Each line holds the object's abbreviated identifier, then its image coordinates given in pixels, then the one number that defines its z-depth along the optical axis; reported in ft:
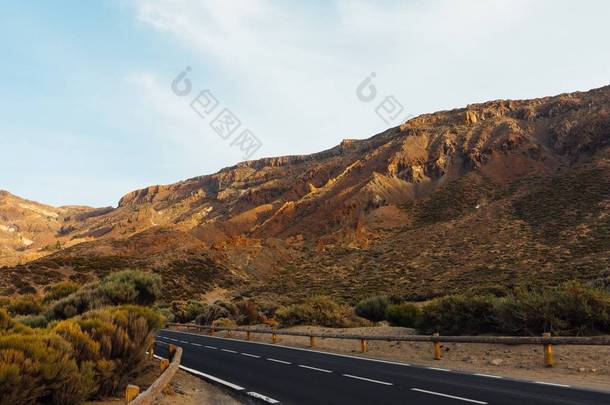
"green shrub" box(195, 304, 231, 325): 119.55
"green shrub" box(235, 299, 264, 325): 110.52
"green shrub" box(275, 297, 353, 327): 83.56
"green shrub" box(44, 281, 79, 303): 81.51
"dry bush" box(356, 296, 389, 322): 92.02
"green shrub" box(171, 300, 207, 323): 141.38
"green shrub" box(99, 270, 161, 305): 61.71
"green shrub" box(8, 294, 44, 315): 71.46
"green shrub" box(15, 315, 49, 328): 50.87
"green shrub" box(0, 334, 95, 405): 19.99
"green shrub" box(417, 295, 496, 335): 53.47
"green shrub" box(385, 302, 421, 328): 76.79
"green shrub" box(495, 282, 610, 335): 44.04
